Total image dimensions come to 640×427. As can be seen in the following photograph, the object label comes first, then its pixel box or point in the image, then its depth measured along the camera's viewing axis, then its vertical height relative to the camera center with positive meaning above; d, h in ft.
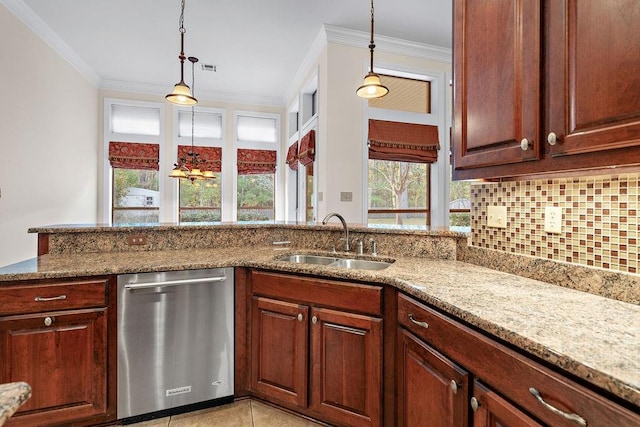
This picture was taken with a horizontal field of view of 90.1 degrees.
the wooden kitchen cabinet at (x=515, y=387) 2.37 -1.50
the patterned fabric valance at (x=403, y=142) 13.58 +3.21
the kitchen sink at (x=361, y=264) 6.92 -1.09
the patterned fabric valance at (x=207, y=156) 19.86 +3.76
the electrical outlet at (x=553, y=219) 4.62 -0.06
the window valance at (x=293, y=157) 18.01 +3.41
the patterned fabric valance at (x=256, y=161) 21.11 +3.58
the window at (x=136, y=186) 19.01 +1.77
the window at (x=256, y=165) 21.22 +3.38
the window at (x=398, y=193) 14.30 +1.04
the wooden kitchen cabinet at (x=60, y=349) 5.30 -2.30
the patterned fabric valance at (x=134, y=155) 18.69 +3.53
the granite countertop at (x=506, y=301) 2.49 -1.04
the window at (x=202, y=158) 20.03 +3.61
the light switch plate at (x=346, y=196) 13.03 +0.78
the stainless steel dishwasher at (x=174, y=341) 5.93 -2.46
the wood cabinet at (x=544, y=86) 2.95 +1.44
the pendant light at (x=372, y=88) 8.34 +3.38
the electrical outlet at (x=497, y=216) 5.49 -0.02
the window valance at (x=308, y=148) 14.38 +3.08
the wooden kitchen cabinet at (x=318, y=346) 5.36 -2.40
